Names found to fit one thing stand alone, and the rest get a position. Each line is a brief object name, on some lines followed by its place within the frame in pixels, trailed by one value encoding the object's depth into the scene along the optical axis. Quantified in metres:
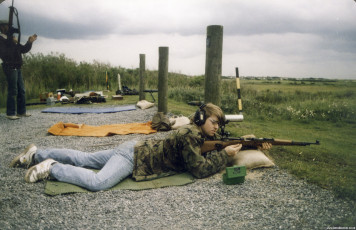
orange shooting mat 7.20
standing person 8.43
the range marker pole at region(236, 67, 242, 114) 7.44
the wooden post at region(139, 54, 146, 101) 12.55
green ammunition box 3.97
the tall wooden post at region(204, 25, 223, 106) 5.82
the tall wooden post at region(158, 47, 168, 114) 9.27
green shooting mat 3.74
